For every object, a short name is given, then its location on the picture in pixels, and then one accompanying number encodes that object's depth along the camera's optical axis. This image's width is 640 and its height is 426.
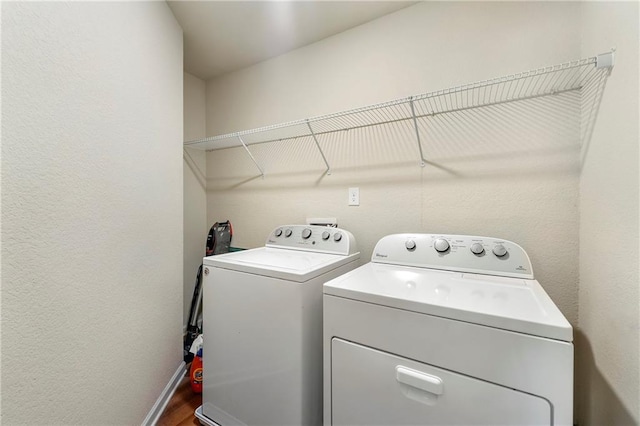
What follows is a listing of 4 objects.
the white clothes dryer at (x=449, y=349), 0.67
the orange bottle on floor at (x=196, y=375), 1.66
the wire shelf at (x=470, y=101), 1.06
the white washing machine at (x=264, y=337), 1.08
